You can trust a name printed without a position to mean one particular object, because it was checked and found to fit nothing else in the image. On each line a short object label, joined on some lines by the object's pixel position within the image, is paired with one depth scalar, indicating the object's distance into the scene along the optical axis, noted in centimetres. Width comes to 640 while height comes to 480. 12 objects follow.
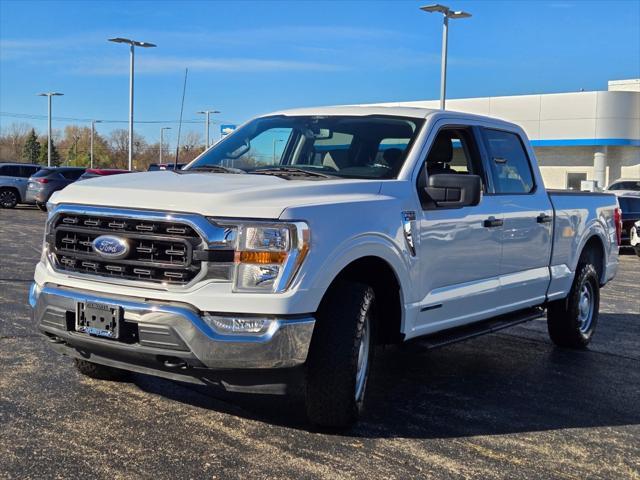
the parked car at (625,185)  2626
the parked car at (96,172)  2713
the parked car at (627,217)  1834
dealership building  3631
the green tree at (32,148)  10938
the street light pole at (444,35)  2670
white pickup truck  403
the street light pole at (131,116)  3453
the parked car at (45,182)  2680
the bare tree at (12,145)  12144
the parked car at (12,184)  2875
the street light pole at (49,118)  6221
